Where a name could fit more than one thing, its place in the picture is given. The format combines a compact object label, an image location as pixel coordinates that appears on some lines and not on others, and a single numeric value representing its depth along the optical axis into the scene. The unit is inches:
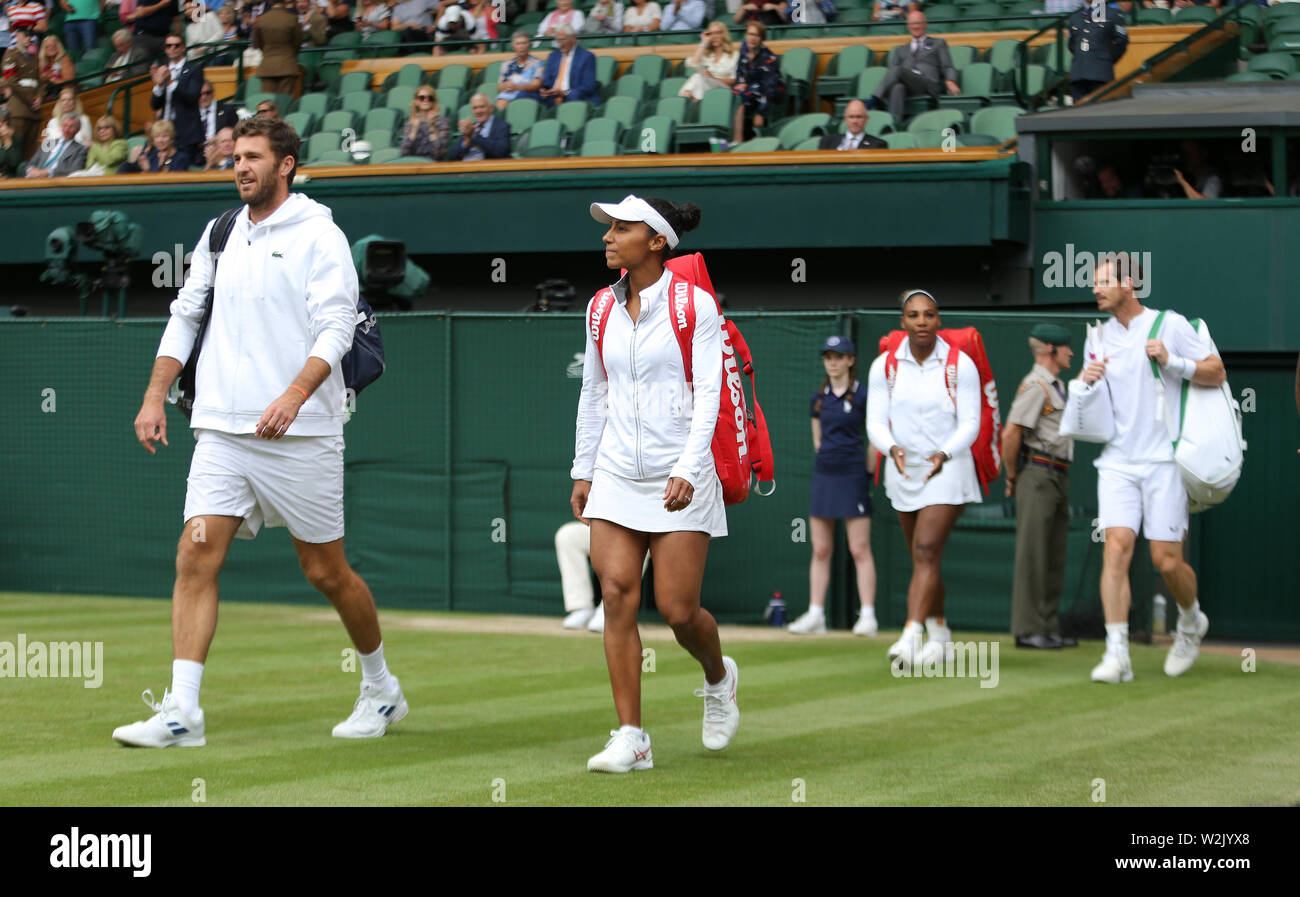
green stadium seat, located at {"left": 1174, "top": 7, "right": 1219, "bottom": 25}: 789.2
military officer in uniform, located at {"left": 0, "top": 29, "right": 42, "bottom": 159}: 921.5
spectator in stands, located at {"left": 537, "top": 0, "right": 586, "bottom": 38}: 860.0
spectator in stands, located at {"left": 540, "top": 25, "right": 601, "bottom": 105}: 817.5
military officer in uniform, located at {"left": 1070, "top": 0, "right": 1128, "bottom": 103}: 723.4
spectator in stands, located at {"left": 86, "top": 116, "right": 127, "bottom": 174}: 866.8
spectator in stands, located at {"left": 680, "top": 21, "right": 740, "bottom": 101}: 783.7
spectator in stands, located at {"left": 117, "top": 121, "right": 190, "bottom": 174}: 832.9
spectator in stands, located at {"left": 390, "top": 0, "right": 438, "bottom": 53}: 938.7
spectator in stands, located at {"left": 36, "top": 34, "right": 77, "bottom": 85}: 997.2
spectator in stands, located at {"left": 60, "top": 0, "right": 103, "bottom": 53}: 1058.1
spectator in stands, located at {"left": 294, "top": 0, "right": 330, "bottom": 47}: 935.0
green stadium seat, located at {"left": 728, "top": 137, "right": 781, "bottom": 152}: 731.4
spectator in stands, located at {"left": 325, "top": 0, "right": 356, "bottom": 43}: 967.9
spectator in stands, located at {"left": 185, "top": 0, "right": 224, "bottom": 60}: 980.6
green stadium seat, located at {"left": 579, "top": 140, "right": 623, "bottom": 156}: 763.4
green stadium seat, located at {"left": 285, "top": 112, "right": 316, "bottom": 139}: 855.1
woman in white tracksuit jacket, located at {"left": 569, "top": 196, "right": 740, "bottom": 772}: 290.4
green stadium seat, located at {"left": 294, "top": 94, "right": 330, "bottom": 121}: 873.5
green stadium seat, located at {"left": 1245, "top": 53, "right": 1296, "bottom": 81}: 733.3
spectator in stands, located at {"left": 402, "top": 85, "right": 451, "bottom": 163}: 781.9
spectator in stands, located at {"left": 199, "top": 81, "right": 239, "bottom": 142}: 847.1
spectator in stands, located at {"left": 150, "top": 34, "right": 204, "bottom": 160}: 848.3
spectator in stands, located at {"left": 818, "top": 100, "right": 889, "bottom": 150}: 701.3
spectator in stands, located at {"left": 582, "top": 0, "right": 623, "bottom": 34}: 884.6
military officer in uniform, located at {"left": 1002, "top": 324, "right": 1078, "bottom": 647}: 522.0
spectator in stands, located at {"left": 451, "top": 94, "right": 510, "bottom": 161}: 768.9
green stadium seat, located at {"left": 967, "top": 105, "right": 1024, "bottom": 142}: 717.9
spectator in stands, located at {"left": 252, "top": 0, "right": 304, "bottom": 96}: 885.8
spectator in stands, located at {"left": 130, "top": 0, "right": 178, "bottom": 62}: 976.9
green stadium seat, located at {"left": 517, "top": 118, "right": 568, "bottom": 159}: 786.7
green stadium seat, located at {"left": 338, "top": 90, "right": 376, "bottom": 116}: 866.1
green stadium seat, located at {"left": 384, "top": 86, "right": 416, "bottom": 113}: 854.5
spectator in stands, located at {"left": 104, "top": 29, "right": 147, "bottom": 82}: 950.4
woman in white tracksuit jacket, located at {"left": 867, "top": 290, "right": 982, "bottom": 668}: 462.0
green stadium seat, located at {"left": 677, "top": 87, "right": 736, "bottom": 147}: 749.9
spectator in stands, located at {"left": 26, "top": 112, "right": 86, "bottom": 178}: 877.8
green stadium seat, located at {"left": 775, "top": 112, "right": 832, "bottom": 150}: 738.8
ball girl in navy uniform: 570.9
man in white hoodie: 299.4
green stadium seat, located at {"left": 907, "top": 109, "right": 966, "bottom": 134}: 725.9
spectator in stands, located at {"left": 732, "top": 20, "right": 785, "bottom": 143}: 766.5
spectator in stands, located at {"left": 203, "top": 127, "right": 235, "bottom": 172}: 815.7
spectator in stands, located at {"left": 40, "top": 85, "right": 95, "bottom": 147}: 899.4
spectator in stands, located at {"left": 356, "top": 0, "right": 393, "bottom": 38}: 960.9
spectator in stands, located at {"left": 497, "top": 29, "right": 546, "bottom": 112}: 831.1
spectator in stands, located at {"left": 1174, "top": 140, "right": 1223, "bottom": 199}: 678.5
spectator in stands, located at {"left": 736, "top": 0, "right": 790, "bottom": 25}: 836.6
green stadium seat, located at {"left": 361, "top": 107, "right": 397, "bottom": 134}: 837.8
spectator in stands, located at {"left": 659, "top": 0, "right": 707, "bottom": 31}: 861.8
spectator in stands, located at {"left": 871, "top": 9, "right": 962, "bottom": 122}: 752.3
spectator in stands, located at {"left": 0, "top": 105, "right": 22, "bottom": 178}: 903.1
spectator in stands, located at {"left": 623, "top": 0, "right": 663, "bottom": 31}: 872.3
